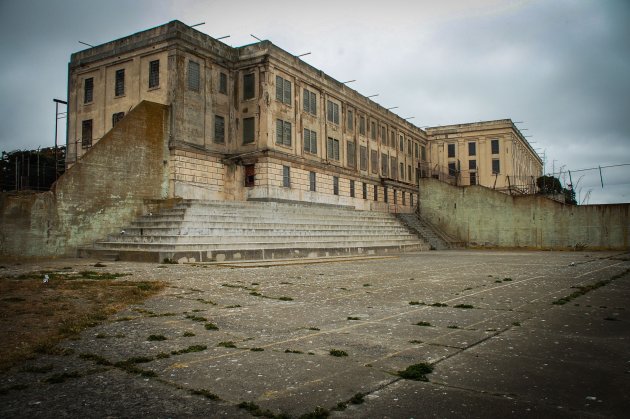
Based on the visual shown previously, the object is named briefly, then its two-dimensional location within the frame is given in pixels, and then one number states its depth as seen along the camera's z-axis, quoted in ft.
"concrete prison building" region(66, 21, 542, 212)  93.20
